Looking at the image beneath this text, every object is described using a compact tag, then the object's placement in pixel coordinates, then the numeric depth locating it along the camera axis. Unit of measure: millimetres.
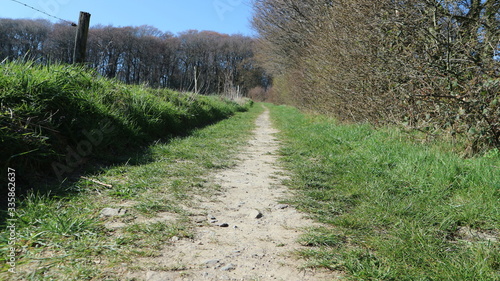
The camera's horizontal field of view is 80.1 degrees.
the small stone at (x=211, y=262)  1658
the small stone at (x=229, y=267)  1611
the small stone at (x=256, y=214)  2429
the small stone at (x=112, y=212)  2220
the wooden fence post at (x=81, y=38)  5668
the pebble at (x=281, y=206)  2667
